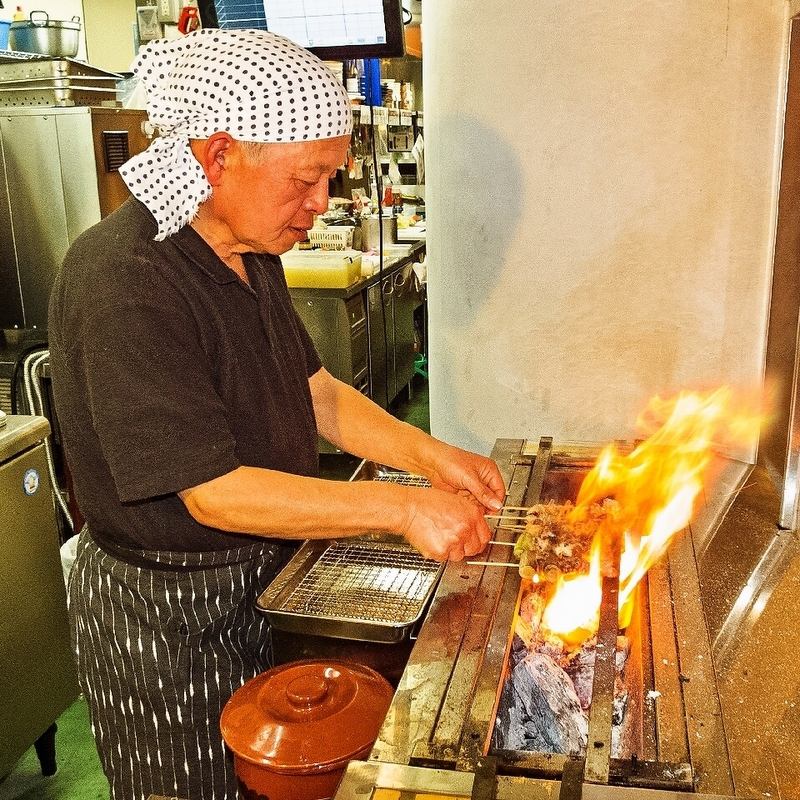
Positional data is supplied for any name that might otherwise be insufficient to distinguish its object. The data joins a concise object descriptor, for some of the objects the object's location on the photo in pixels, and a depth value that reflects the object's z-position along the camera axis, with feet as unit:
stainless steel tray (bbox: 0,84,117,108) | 14.94
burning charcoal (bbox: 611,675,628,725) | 4.89
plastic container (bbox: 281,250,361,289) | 18.53
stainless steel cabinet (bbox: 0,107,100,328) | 14.98
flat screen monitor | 10.44
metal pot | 15.87
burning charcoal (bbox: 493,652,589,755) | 5.11
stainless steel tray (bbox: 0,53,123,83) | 14.85
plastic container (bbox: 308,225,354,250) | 20.99
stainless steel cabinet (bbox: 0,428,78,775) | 9.61
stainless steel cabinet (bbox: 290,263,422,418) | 19.02
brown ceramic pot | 4.85
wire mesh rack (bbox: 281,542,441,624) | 6.13
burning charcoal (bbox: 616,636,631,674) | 5.45
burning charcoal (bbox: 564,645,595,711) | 5.51
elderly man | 5.47
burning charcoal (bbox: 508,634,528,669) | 5.62
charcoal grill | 4.11
